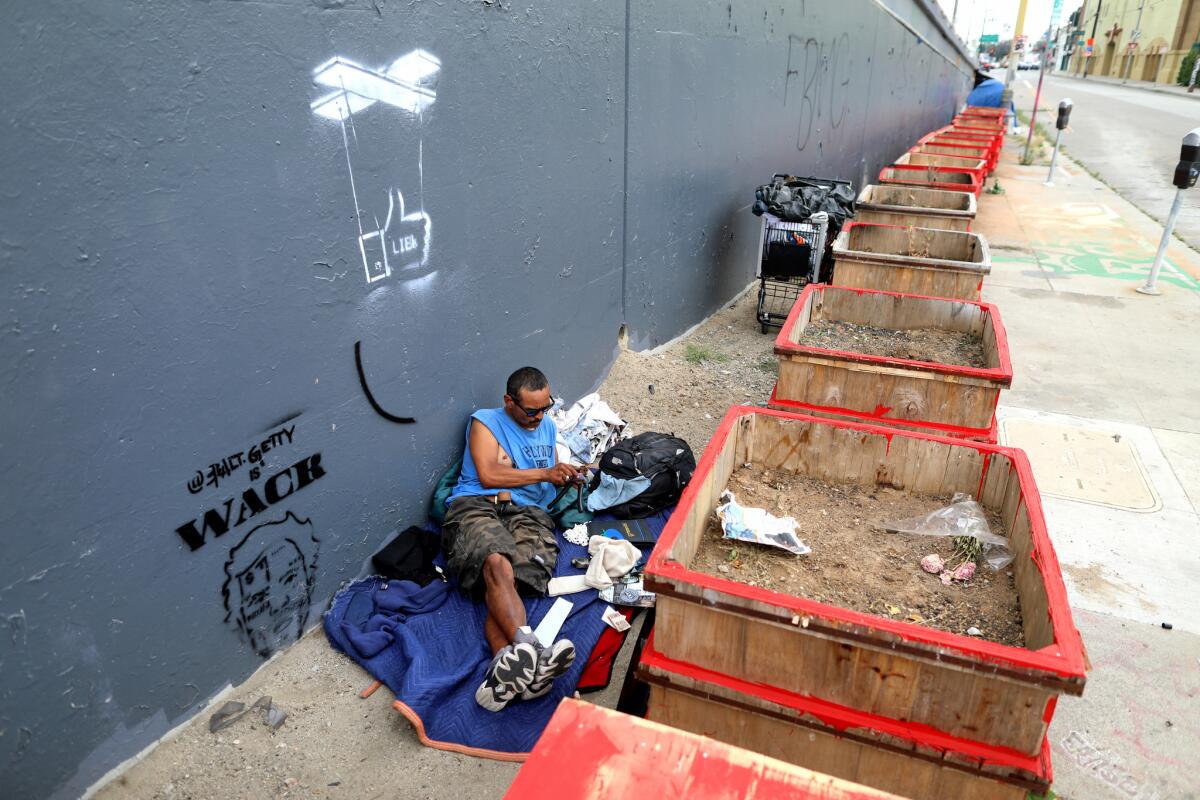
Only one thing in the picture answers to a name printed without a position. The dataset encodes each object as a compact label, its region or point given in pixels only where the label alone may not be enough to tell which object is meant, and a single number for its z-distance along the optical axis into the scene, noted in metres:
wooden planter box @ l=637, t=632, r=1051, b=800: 2.07
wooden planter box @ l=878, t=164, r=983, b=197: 10.47
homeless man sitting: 3.16
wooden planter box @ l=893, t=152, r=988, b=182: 12.19
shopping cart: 7.35
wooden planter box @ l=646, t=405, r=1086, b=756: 1.97
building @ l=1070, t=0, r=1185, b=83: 50.88
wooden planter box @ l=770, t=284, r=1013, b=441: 3.89
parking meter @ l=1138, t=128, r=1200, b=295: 8.58
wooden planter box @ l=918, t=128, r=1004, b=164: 15.75
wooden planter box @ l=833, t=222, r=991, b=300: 5.70
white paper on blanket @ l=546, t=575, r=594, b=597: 3.85
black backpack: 4.51
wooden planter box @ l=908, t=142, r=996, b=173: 13.27
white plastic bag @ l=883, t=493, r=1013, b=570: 2.80
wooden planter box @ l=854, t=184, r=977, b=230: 7.49
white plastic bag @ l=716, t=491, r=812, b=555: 2.82
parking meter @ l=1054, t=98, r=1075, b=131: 15.63
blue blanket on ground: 3.09
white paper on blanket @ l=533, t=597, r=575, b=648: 3.56
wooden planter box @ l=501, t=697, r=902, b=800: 1.45
